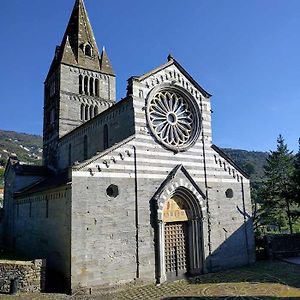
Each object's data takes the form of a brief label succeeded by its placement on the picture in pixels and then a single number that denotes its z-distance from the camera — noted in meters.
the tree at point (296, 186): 26.50
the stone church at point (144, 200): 15.78
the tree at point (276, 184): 34.16
